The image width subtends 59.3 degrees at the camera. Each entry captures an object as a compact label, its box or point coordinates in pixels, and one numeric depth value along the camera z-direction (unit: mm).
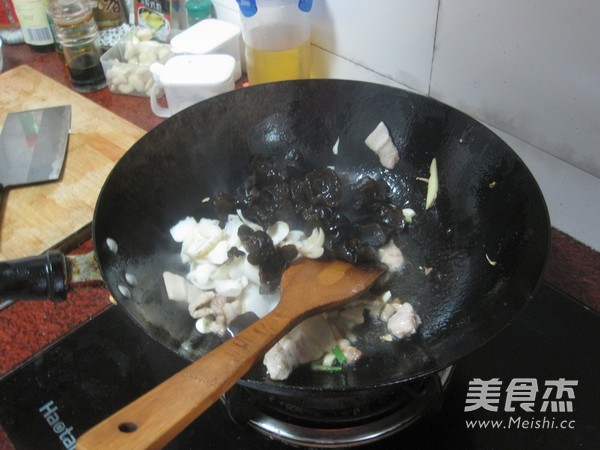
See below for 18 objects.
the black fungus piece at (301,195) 964
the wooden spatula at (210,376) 447
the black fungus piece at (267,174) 990
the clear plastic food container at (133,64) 1331
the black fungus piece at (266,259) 859
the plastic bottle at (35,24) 1385
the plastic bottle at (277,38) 1142
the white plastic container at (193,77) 1156
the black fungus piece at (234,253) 898
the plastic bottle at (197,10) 1325
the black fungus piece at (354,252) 839
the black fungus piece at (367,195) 968
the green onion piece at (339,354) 775
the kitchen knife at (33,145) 1088
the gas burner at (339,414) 722
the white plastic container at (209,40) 1229
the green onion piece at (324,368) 766
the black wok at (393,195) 728
